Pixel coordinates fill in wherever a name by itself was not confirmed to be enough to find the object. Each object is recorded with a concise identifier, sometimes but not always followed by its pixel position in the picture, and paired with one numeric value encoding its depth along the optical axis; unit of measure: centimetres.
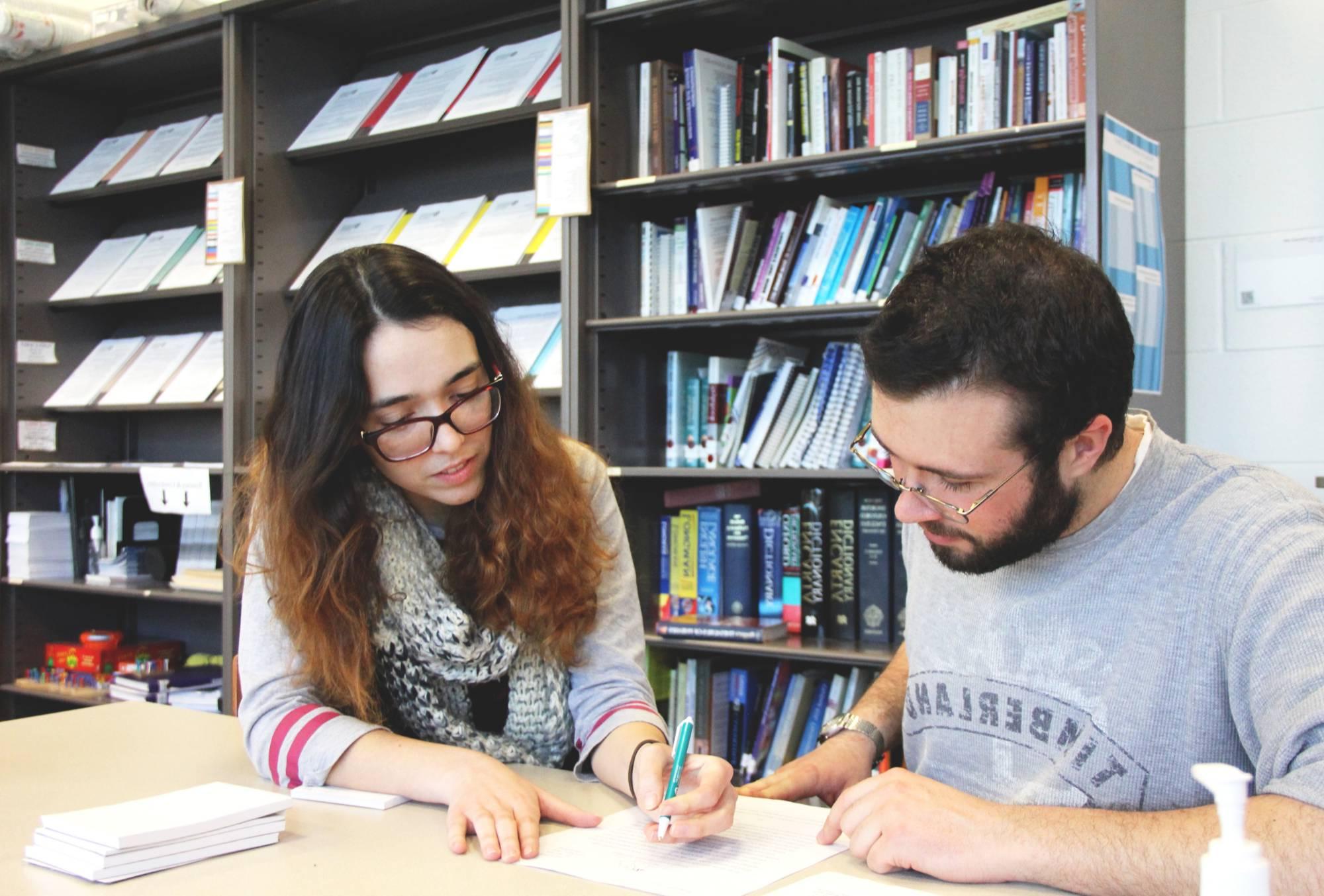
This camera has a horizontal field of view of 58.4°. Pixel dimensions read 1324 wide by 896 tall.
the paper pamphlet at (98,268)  379
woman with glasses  145
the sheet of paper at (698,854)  104
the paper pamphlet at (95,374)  373
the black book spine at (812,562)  254
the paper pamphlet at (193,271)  345
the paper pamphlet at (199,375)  342
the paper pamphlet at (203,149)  345
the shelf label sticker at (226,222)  315
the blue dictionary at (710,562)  266
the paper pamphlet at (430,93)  306
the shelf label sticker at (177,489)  333
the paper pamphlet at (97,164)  380
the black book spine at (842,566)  251
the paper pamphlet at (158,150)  361
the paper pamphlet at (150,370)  357
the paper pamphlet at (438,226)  310
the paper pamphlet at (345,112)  322
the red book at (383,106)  318
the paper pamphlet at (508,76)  295
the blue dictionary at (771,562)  260
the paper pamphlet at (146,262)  362
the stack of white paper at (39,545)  369
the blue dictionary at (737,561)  262
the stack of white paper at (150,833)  108
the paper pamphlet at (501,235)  298
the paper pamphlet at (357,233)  328
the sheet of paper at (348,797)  130
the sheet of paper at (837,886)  99
